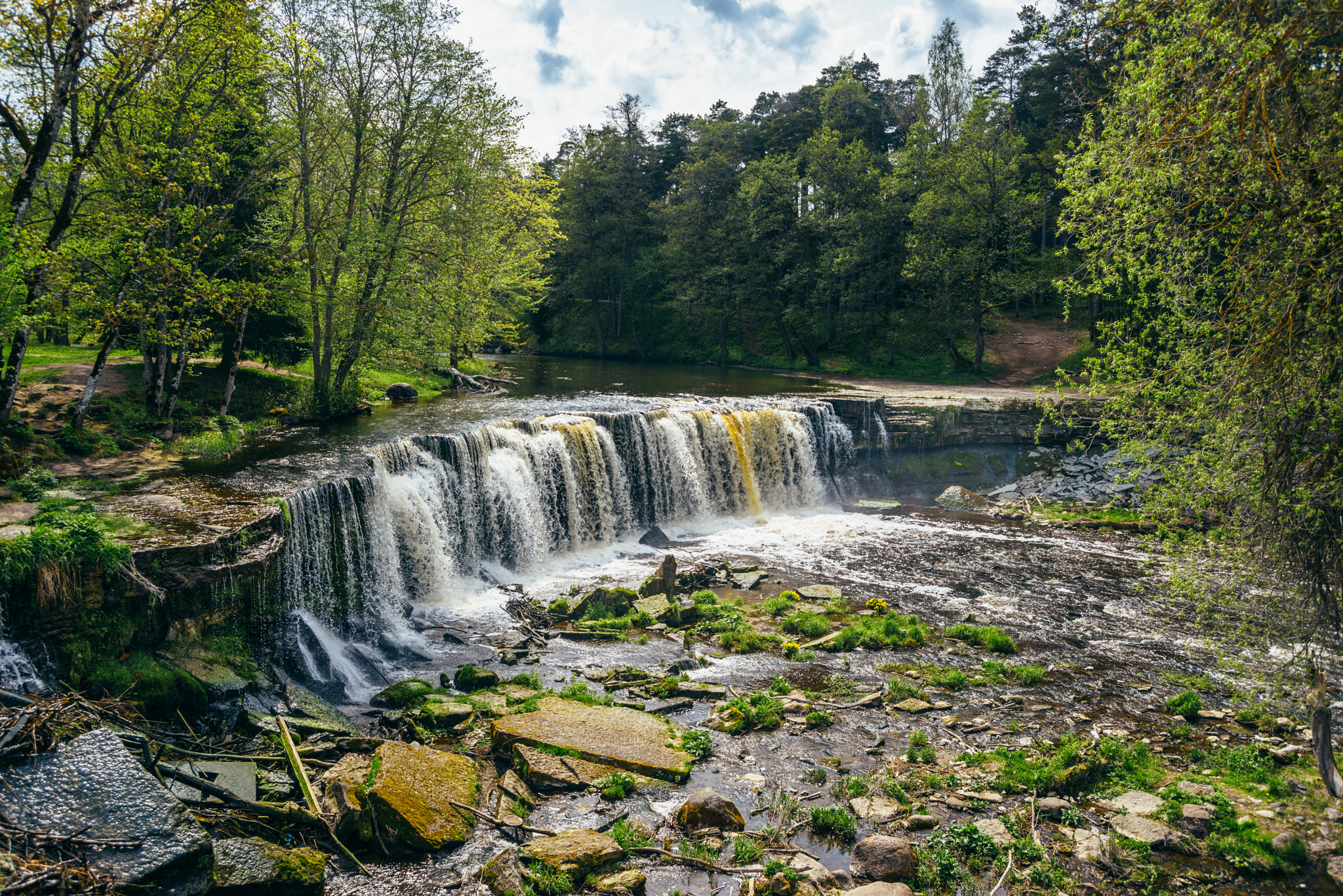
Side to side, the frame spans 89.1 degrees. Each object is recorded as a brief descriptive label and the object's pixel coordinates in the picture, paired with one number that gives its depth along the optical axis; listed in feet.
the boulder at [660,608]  42.73
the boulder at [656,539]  60.90
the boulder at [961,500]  71.51
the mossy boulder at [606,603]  43.19
